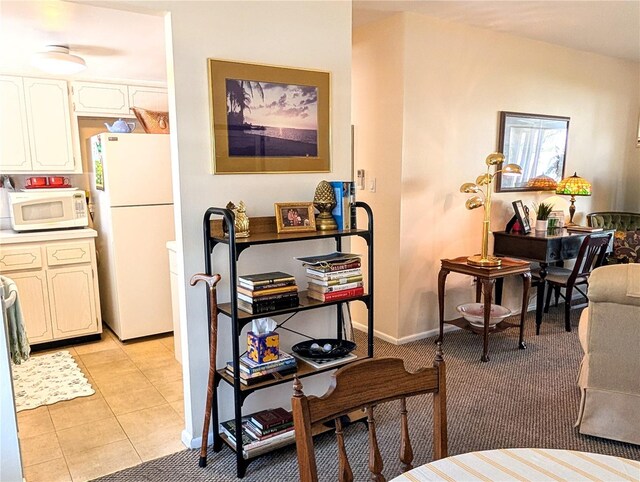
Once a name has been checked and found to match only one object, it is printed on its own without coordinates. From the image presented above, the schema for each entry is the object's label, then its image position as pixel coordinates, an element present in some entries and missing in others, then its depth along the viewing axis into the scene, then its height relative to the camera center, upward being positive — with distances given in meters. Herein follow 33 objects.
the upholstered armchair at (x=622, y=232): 4.30 -0.60
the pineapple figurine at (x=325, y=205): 2.45 -0.17
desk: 3.91 -0.64
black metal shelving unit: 2.09 -0.64
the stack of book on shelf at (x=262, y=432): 2.27 -1.27
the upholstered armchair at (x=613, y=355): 2.28 -0.92
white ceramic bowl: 3.59 -1.10
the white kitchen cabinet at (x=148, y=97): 4.46 +0.72
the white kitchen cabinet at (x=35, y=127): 3.82 +0.39
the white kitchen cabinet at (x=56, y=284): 3.67 -0.88
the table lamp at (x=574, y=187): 4.33 -0.15
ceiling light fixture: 3.17 +0.76
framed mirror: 4.16 +0.20
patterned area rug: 3.01 -1.41
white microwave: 3.77 -0.29
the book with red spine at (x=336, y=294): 2.36 -0.62
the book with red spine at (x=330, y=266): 2.36 -0.47
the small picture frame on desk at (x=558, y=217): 4.33 -0.42
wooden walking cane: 2.18 -0.80
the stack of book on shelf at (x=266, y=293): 2.18 -0.56
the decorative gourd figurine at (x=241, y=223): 2.27 -0.24
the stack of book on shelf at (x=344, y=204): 2.45 -0.16
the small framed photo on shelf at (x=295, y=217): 2.34 -0.22
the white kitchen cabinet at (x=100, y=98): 4.14 +0.67
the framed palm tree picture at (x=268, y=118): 2.30 +0.28
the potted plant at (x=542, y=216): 4.19 -0.41
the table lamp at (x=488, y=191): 3.51 -0.15
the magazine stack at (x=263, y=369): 2.21 -0.93
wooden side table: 3.33 -0.78
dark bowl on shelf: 2.38 -0.90
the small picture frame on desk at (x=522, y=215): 4.11 -0.38
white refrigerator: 3.81 -0.43
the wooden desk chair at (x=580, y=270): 3.90 -0.84
